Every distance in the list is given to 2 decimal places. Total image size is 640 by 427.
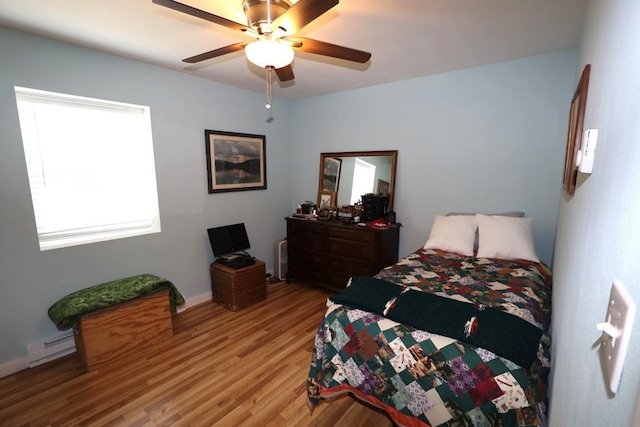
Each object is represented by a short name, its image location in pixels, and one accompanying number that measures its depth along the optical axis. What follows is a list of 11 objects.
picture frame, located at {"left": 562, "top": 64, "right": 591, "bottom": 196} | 1.24
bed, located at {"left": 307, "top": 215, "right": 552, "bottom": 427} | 1.26
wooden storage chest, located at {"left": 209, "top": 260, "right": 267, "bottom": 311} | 3.10
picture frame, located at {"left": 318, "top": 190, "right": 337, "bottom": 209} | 3.79
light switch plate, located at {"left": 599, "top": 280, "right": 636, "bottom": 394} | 0.41
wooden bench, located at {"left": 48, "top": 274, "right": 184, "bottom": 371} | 2.16
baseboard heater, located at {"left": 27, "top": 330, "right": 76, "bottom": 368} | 2.25
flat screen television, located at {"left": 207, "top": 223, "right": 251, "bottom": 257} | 3.29
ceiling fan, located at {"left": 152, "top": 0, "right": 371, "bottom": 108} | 1.23
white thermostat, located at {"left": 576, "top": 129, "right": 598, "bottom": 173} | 0.86
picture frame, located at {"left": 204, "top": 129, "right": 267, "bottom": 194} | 3.28
